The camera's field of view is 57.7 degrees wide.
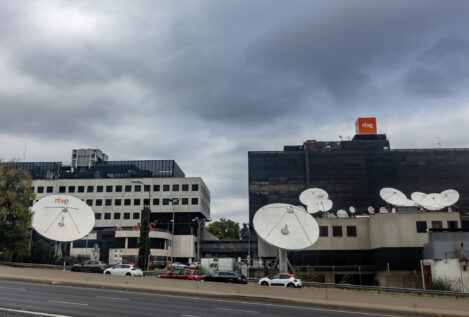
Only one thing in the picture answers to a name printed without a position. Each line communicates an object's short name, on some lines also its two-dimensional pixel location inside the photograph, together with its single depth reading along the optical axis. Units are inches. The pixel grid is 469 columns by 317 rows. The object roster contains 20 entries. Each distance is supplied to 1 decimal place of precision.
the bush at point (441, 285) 1787.6
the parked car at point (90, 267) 1847.9
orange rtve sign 5108.3
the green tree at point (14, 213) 2106.3
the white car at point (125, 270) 1704.0
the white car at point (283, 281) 1581.0
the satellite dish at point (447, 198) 2784.7
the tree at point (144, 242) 2042.3
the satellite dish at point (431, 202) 2780.5
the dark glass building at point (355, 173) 4736.7
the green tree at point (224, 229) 6254.9
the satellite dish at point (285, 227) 2069.4
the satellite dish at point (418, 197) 2827.3
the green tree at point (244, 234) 7598.4
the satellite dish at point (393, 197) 2812.5
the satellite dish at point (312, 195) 3110.0
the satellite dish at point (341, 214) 3225.9
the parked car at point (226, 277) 1555.4
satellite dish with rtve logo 1866.4
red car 1571.1
